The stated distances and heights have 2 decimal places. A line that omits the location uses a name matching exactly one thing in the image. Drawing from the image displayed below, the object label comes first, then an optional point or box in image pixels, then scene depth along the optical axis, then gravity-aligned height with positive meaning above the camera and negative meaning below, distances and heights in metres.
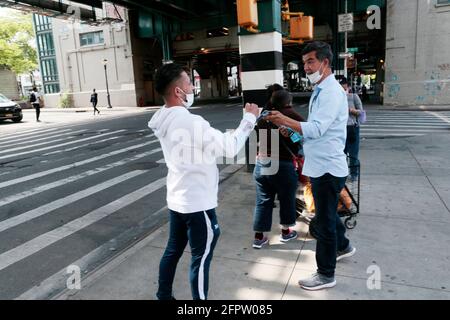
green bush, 39.77 -0.90
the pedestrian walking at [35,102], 24.02 -0.56
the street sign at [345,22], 17.50 +2.46
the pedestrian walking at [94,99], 28.95 -0.68
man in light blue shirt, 3.13 -0.55
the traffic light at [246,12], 5.67 +1.02
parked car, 22.91 -0.97
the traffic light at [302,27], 7.34 +0.98
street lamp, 35.94 +1.48
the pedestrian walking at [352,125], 6.64 -0.82
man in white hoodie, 2.73 -0.51
